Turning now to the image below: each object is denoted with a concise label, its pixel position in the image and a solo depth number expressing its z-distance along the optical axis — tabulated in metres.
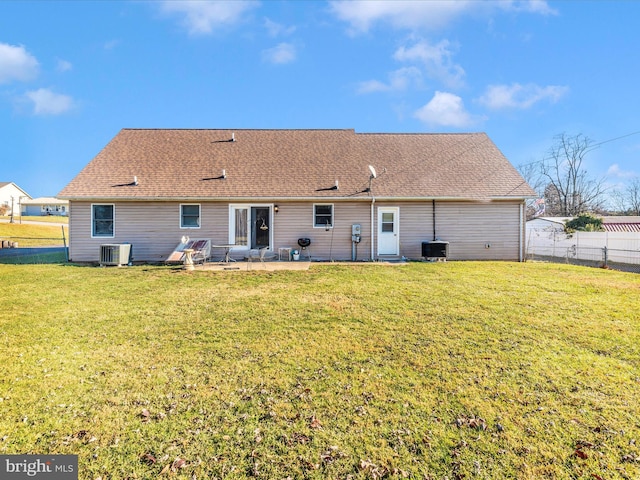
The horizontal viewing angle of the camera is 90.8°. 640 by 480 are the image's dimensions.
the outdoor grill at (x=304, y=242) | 13.49
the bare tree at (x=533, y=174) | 39.28
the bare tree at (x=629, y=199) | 40.26
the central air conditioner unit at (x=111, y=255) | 12.37
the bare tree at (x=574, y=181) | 35.34
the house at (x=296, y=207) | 13.42
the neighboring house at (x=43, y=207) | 61.34
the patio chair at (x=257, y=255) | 12.86
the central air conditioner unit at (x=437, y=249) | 13.29
